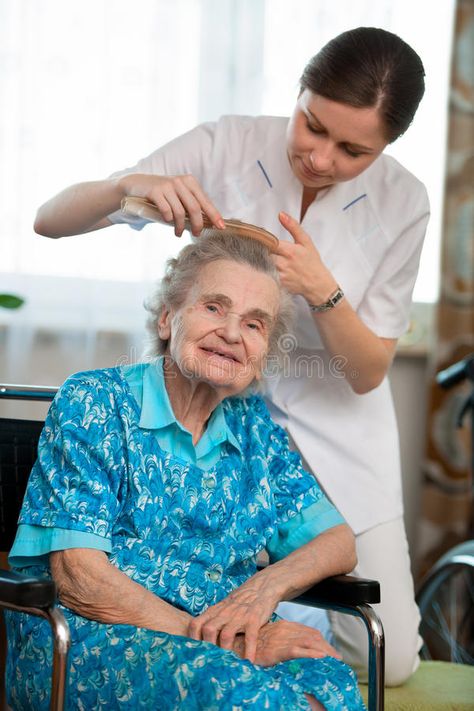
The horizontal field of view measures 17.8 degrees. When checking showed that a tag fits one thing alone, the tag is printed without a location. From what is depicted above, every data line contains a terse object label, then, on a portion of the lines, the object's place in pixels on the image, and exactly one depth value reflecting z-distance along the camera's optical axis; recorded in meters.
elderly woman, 1.74
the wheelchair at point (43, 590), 1.65
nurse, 2.06
